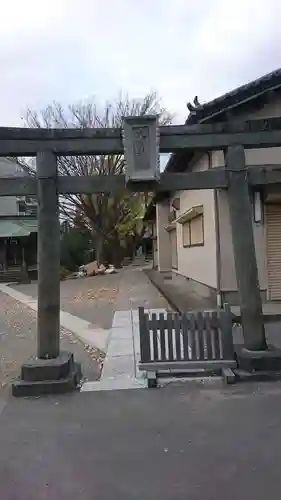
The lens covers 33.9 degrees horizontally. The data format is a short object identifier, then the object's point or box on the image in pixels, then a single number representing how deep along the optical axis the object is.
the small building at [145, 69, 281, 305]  9.81
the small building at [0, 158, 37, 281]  28.92
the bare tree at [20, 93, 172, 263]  27.92
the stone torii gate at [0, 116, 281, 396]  5.87
